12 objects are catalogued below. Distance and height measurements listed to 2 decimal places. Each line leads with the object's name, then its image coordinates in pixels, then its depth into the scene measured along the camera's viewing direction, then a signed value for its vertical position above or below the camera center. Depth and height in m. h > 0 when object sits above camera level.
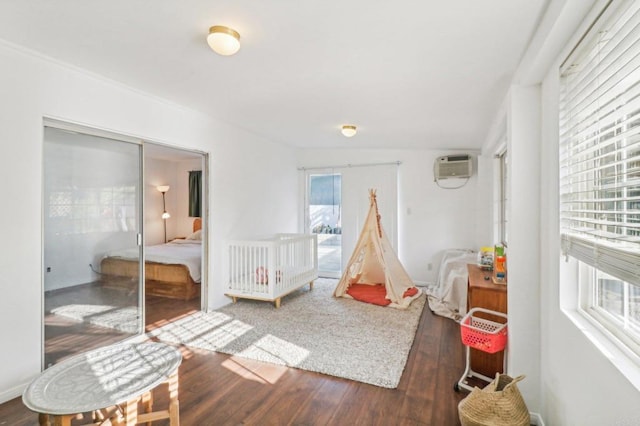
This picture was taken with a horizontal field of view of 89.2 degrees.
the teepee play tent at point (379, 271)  4.36 -0.87
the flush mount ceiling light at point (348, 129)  3.96 +1.02
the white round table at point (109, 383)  1.44 -0.83
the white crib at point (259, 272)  4.09 -0.78
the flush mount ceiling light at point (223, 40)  1.87 +1.01
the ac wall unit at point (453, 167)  5.07 +0.73
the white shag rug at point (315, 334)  2.69 -1.24
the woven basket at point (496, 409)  1.69 -1.05
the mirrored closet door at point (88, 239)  2.53 -0.22
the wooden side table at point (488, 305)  2.44 -0.72
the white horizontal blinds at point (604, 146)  1.11 +0.27
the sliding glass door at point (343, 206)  5.58 +0.13
